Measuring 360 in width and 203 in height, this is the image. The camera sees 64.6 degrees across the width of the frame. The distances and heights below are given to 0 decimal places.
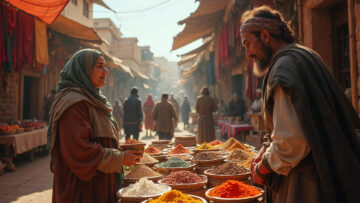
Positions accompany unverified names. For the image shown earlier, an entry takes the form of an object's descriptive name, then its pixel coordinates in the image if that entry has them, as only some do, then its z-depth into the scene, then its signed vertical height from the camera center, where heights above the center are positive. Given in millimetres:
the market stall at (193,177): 2178 -583
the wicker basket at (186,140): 4828 -444
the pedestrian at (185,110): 17297 +282
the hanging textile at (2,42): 6863 +1788
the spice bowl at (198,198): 2128 -653
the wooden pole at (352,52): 3273 +711
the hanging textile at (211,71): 14862 +2336
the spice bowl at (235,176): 2562 -563
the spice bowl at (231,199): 2053 -621
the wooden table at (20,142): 6387 -631
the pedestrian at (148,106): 13188 +408
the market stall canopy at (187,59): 19105 +3785
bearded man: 1363 -92
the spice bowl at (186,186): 2451 -616
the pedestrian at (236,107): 9898 +255
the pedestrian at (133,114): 8344 +26
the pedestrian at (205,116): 7777 -41
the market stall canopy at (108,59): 13278 +2865
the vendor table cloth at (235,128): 7898 -380
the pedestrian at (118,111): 12664 +177
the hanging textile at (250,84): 8860 +951
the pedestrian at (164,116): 8188 -37
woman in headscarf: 1940 -167
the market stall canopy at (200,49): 14875 +3581
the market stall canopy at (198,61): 19883 +3747
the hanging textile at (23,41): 7859 +2131
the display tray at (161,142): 4883 -467
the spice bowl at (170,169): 3000 -578
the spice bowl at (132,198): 2166 -635
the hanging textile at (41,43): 8695 +2235
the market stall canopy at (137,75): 25802 +3709
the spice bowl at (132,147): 2211 -249
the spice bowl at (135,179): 2670 -607
